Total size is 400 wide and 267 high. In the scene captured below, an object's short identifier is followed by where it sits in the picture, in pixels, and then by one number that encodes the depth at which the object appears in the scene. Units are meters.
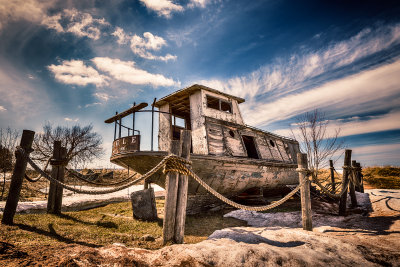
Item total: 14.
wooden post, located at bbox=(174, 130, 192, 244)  3.10
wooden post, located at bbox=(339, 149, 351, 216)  5.94
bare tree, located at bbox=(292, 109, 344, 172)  13.63
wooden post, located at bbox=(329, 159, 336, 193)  10.72
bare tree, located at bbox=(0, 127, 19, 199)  12.70
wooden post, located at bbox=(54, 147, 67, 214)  5.77
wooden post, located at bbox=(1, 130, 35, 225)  4.08
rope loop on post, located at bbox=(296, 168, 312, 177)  4.25
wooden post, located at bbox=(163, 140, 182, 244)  3.04
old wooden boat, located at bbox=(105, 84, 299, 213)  6.88
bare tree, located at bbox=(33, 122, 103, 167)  23.42
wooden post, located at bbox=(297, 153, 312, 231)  4.07
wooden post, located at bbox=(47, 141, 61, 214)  5.71
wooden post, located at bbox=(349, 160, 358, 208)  6.65
